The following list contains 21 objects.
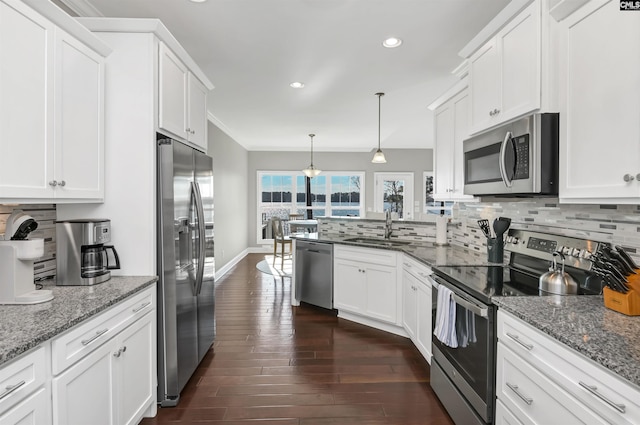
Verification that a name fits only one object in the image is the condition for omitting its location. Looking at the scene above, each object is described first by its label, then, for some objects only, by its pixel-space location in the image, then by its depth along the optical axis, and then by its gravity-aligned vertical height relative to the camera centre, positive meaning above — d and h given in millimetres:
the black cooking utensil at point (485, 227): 2648 -137
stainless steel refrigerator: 2240 -358
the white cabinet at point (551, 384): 1029 -599
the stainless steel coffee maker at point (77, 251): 1922 -231
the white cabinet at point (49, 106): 1453 +489
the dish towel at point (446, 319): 2033 -653
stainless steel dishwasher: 4133 -776
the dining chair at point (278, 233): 6590 -453
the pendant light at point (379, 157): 5527 +814
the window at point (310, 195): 9086 +365
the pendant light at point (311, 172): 7680 +808
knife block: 1381 -369
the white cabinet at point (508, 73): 1829 +802
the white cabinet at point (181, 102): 2266 +782
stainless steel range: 1715 -479
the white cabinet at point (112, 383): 1416 -813
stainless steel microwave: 1759 +285
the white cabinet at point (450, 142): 2967 +614
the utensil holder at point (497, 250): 2508 -292
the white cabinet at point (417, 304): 2754 -806
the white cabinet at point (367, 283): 3486 -778
